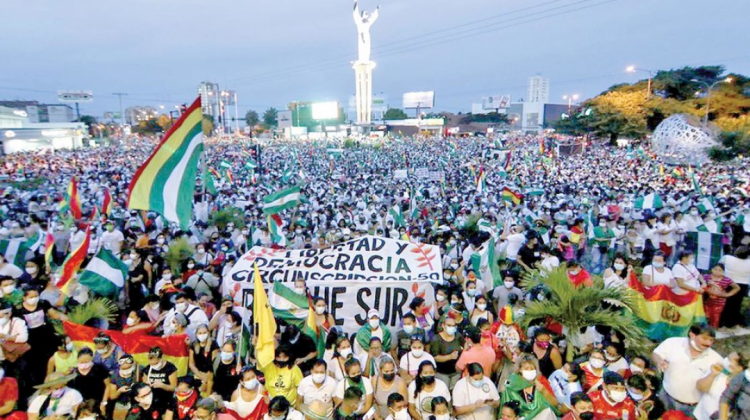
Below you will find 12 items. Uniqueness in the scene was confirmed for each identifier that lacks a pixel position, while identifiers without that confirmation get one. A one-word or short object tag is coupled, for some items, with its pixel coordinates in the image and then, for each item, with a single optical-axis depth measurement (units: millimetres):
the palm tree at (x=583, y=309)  5125
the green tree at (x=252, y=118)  132100
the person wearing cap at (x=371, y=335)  5211
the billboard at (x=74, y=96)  100056
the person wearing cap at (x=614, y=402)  3855
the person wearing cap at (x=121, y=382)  4441
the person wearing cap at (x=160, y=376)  4469
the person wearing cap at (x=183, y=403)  4242
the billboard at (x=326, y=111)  101312
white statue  88500
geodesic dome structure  20938
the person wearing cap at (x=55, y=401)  4059
